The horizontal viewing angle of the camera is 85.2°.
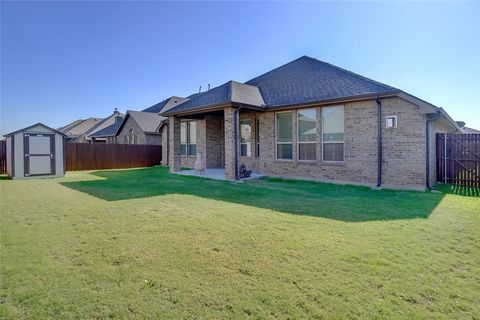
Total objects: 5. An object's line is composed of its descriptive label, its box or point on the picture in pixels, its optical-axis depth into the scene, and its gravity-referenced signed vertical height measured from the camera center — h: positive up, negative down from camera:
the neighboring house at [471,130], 25.89 +2.37
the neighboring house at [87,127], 36.38 +4.88
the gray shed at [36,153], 13.04 +0.24
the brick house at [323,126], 9.12 +1.21
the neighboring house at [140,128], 24.05 +2.74
